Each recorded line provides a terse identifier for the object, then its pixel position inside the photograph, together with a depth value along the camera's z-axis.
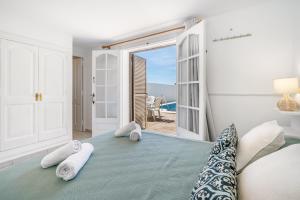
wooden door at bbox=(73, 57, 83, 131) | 4.87
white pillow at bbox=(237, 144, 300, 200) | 0.52
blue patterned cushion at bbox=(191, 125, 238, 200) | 0.59
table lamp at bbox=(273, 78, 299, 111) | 1.70
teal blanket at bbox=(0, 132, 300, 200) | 0.81
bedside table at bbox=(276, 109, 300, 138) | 1.55
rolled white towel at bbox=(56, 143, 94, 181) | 0.95
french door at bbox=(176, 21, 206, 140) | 2.26
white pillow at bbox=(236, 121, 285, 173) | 0.94
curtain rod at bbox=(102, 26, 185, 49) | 2.88
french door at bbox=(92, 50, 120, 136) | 3.87
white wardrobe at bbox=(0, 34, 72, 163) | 2.61
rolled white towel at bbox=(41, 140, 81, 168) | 1.09
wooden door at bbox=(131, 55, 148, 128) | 4.23
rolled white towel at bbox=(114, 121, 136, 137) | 1.89
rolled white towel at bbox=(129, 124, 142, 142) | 1.73
